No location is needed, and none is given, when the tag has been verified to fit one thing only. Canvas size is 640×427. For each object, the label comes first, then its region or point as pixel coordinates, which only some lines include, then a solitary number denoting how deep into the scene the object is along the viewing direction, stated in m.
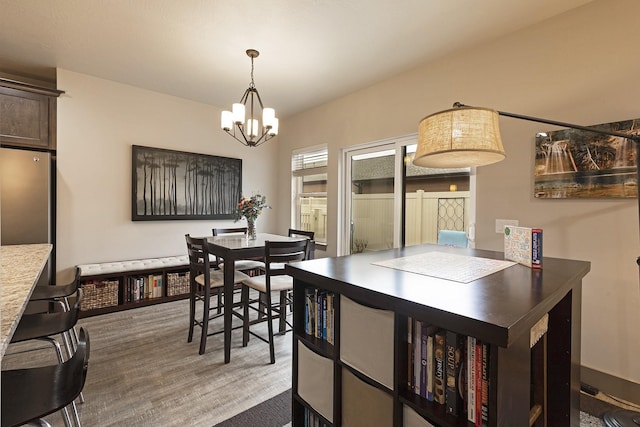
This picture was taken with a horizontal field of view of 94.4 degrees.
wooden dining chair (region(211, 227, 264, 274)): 3.15
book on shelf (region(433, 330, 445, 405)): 0.96
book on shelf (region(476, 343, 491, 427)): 0.86
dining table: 2.36
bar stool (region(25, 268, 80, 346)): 1.90
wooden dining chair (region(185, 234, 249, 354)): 2.45
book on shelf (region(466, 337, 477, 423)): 0.89
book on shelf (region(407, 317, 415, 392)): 1.03
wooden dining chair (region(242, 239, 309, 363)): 2.36
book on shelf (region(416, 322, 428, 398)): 1.00
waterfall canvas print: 1.97
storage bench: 3.27
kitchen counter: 0.94
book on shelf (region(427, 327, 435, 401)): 0.99
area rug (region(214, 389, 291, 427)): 1.73
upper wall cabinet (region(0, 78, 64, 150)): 2.99
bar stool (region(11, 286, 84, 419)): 1.51
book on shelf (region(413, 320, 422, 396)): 1.01
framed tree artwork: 3.85
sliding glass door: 3.05
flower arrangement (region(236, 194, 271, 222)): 3.04
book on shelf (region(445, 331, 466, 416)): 0.93
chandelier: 2.79
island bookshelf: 0.83
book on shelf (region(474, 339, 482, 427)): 0.88
